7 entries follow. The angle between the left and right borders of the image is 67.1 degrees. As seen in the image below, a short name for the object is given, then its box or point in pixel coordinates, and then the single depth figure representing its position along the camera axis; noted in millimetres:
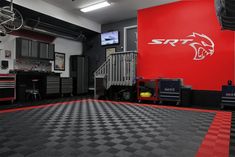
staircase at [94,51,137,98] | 6562
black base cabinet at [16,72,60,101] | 6980
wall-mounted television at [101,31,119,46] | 8419
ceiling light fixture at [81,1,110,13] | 6412
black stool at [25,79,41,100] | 6684
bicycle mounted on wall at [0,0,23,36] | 5000
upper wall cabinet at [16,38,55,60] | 6816
